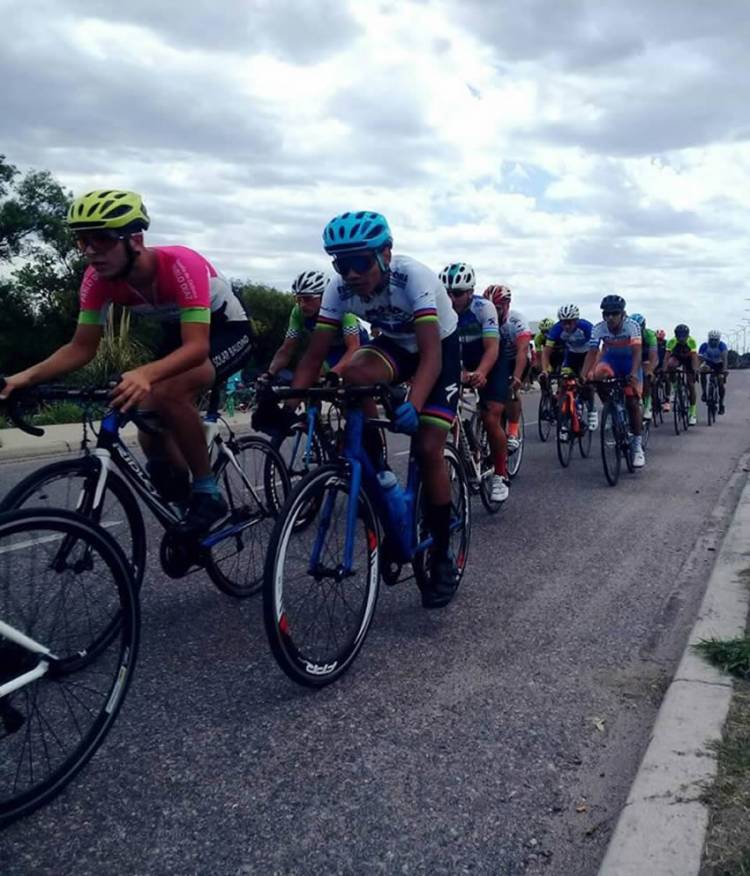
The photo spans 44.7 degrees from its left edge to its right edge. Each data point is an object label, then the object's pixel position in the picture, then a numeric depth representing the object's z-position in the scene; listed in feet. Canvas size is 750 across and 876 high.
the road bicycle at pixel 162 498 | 12.12
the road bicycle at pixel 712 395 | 66.64
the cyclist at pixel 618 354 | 36.19
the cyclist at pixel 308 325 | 24.43
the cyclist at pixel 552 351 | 45.62
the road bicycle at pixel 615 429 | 33.99
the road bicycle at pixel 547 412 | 48.55
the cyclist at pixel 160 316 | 12.75
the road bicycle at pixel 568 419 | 38.50
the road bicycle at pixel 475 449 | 26.61
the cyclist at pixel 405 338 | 14.37
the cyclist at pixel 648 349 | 45.37
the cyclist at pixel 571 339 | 42.57
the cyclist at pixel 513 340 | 32.96
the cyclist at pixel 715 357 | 69.38
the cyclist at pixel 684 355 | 59.82
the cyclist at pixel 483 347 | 26.15
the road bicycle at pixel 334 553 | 12.22
